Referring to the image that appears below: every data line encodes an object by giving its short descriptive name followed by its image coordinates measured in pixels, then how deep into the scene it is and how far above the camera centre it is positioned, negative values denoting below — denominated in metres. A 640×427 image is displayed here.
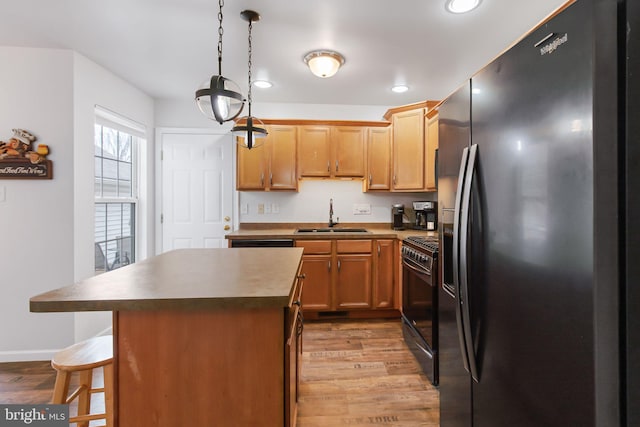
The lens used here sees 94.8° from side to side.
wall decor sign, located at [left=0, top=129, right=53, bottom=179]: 2.27 +0.42
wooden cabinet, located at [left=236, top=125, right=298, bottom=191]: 3.33 +0.56
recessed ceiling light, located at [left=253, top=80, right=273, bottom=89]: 2.93 +1.31
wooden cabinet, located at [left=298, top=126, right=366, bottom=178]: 3.38 +0.72
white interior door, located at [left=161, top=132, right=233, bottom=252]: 3.52 +0.28
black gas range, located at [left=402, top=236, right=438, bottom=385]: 1.96 -0.66
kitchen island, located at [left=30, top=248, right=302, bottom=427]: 1.00 -0.51
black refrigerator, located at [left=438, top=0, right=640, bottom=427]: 0.67 -0.05
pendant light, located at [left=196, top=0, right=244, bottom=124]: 1.42 +0.56
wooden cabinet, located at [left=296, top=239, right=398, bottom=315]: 3.08 -0.68
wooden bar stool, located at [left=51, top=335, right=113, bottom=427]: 1.23 -0.67
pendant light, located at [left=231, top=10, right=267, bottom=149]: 1.85 +0.59
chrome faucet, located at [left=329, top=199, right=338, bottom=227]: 3.65 -0.04
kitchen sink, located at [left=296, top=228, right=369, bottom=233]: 3.54 -0.22
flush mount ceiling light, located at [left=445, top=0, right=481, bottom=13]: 1.73 +1.24
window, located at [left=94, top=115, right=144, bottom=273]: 2.81 +0.19
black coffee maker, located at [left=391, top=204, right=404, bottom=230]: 3.53 -0.07
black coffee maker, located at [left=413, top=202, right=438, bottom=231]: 3.36 -0.03
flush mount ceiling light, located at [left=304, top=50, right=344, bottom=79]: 2.32 +1.21
